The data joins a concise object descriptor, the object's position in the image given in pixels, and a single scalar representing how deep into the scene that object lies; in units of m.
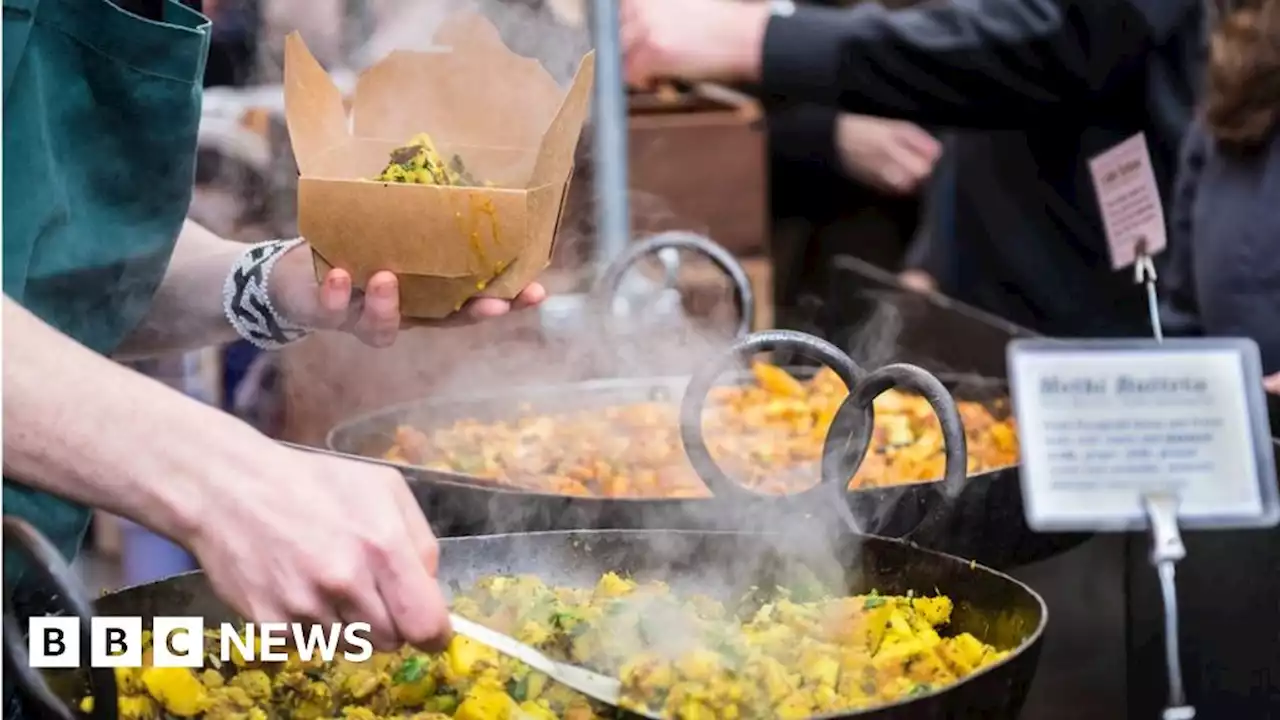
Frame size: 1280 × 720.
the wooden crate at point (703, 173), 3.06
